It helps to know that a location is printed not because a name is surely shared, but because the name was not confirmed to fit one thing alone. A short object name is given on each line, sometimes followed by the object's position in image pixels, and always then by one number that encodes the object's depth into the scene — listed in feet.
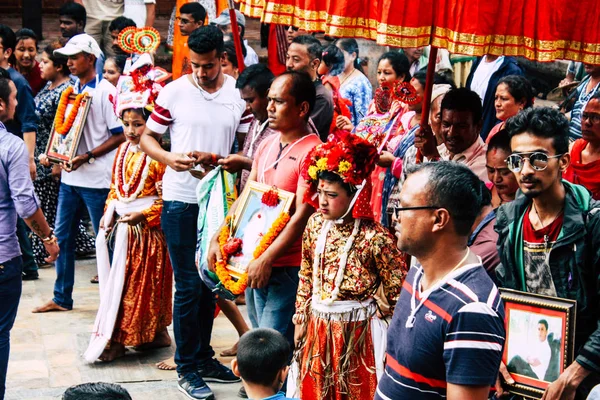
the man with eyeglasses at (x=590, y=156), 17.28
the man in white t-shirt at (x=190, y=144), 20.20
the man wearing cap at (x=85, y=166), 26.12
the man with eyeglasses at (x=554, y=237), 12.51
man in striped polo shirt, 10.16
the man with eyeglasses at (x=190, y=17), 32.19
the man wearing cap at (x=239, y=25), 32.60
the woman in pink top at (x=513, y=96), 22.68
